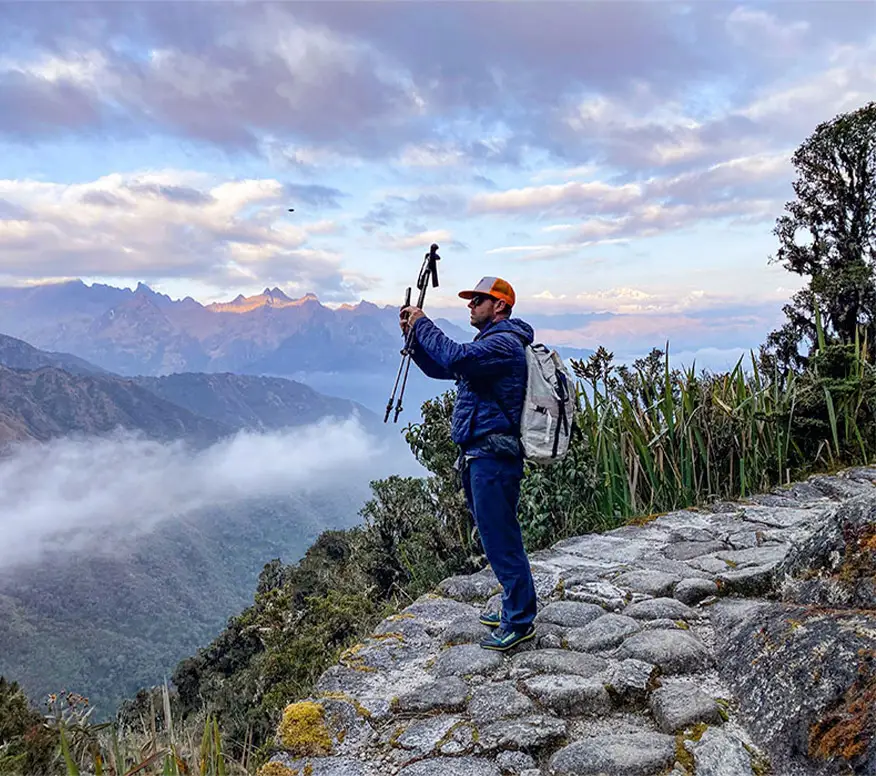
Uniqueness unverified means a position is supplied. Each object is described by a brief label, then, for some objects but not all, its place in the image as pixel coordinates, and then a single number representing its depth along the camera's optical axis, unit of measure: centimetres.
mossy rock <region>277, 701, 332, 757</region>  286
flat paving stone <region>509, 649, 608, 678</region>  321
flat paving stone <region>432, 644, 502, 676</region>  340
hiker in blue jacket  357
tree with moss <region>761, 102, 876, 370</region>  1648
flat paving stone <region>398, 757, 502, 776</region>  256
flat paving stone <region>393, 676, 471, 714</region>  308
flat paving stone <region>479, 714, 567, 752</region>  269
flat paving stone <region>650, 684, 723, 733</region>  265
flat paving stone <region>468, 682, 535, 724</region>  291
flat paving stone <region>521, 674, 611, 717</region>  292
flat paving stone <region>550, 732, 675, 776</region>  240
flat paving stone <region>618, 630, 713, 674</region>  313
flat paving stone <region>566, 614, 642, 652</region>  347
